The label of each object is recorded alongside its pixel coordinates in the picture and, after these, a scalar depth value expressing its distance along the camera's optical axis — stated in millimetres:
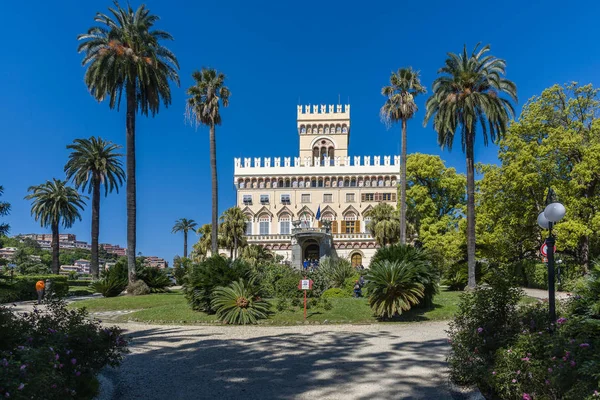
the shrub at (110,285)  23547
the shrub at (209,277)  16219
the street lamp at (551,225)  6867
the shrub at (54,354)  4304
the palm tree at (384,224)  40719
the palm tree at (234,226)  46406
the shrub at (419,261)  15602
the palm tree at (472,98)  24078
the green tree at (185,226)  83188
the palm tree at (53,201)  44062
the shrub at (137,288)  23406
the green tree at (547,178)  23781
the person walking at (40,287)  22031
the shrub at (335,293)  21422
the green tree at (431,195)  38875
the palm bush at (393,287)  14891
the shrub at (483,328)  6762
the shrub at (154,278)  25464
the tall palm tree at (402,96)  30656
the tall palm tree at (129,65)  23547
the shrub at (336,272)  24734
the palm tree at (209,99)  29703
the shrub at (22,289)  24630
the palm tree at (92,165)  38281
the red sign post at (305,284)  15178
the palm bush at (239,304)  14867
